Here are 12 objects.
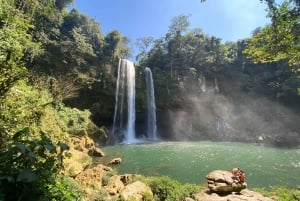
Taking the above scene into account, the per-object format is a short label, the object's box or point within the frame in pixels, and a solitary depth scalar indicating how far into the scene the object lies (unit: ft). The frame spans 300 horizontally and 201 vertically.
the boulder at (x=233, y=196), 24.89
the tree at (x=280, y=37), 23.88
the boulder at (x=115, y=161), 49.60
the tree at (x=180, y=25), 141.49
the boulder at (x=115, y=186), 24.26
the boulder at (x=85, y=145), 54.26
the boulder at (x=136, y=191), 22.45
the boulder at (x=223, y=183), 28.19
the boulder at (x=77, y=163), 30.91
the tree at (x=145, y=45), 161.41
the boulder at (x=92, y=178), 27.16
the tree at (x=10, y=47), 18.43
